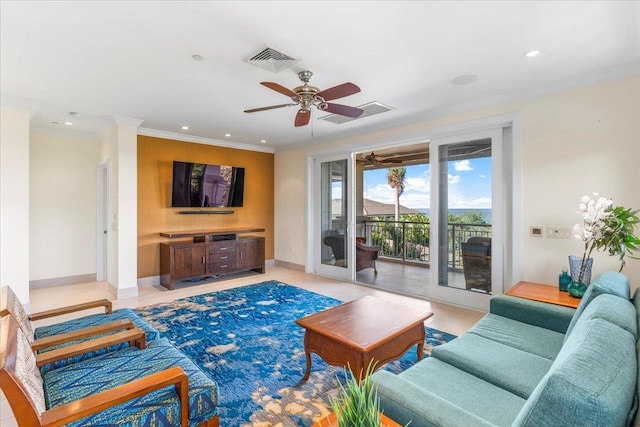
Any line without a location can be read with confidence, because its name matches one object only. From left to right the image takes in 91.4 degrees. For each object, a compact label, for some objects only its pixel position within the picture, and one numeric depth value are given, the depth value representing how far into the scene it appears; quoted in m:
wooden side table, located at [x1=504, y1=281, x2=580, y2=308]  2.69
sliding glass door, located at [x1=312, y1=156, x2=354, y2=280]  5.80
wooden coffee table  2.10
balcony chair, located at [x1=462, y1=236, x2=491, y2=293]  4.06
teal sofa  0.90
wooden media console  5.25
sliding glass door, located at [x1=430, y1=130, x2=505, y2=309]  3.92
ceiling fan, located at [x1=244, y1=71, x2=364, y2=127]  2.63
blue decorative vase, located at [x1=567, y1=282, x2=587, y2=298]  2.79
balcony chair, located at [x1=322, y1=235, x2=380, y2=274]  5.95
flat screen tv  5.66
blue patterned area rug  2.17
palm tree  8.87
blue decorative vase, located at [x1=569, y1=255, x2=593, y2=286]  2.86
